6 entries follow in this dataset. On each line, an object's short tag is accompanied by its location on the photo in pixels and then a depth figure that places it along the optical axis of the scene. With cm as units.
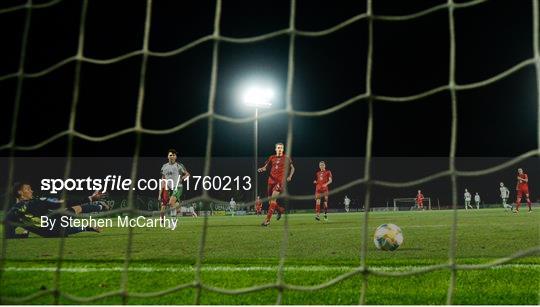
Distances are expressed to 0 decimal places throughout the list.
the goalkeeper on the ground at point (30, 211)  677
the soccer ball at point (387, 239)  502
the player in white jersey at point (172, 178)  968
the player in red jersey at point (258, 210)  1740
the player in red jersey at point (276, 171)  906
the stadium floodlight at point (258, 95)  2225
